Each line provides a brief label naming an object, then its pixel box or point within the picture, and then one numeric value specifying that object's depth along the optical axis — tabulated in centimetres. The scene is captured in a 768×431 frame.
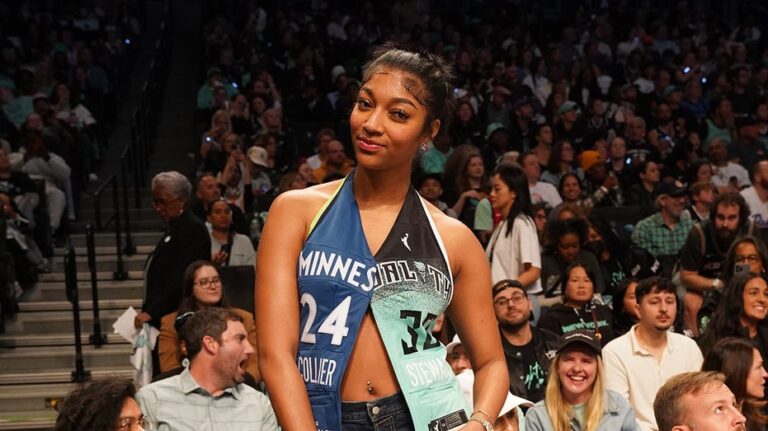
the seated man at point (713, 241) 903
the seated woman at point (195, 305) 739
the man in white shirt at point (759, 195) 1012
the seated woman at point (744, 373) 640
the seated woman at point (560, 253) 871
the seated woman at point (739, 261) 835
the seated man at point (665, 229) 988
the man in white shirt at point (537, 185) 1047
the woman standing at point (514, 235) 827
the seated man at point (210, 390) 620
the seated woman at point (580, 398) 613
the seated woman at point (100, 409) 433
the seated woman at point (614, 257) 919
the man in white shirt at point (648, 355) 703
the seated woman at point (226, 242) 884
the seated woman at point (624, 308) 816
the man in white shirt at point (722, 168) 1198
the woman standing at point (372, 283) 266
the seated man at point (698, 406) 425
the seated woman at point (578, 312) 786
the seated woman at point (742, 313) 757
